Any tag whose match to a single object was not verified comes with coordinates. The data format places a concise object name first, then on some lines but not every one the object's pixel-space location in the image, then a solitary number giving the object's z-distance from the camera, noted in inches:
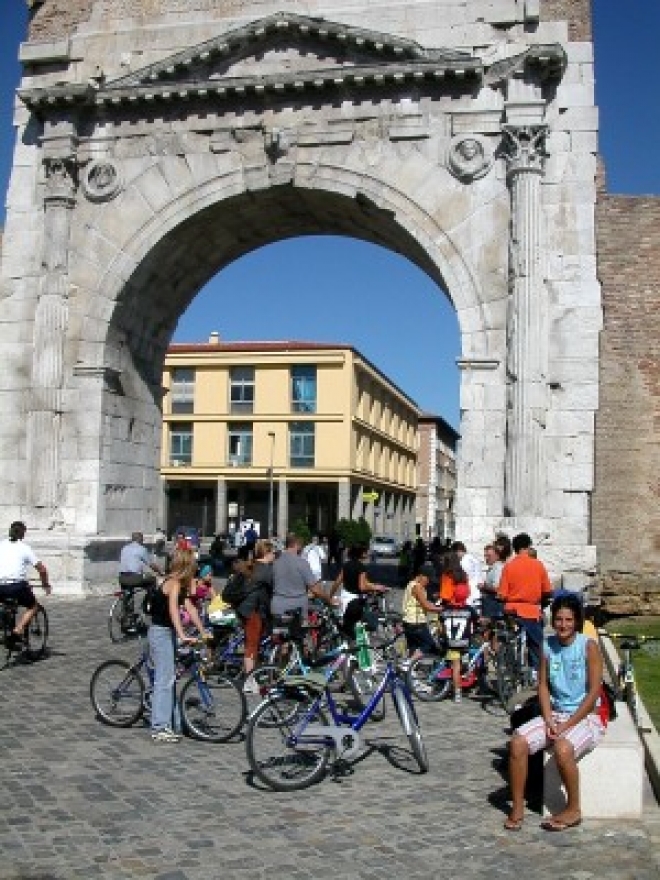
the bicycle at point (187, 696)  319.0
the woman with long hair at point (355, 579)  454.0
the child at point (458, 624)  384.8
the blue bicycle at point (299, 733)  264.4
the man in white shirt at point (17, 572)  447.2
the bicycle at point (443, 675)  388.5
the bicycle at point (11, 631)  446.9
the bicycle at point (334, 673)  334.0
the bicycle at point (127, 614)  528.4
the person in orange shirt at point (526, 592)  391.5
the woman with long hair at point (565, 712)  236.4
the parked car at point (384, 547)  1876.2
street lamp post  1940.9
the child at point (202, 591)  501.2
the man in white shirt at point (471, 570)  460.4
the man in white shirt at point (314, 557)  601.6
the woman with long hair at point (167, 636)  313.3
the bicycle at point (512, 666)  374.0
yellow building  2021.4
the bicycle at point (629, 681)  311.9
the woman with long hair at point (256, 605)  407.8
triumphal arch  631.8
